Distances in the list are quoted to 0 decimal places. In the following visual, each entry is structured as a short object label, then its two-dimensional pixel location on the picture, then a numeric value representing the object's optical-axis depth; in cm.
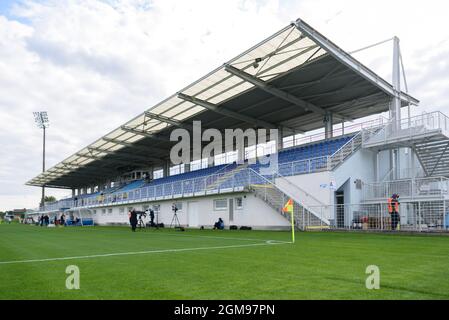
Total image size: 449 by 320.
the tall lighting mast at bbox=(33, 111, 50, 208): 7375
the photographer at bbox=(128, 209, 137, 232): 2708
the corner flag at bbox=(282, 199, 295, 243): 1343
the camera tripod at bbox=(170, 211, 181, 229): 3493
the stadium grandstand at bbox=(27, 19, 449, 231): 2108
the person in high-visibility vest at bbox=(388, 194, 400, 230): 1825
